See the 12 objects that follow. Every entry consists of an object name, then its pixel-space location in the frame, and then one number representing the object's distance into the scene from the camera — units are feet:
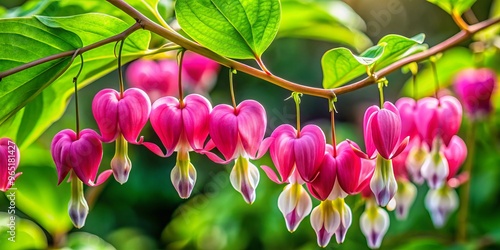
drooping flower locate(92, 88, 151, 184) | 1.65
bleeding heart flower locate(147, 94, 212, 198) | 1.65
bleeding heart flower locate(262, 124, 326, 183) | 1.65
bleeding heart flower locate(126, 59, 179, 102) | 2.58
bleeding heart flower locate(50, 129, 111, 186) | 1.64
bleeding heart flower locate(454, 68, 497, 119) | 2.07
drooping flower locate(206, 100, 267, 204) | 1.65
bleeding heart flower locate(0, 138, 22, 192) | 1.67
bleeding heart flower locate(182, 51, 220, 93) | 2.78
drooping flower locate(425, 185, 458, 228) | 1.94
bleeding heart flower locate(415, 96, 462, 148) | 1.80
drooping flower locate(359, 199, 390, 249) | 1.79
